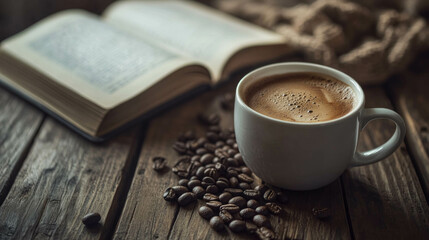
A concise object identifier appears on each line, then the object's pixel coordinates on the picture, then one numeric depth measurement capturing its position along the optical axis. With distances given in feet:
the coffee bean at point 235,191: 1.51
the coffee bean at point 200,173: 1.57
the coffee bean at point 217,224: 1.42
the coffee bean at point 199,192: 1.51
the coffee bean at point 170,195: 1.51
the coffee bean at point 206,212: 1.45
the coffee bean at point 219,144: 1.71
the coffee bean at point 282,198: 1.49
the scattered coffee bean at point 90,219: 1.43
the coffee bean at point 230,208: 1.46
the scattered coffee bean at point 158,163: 1.62
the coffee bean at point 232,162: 1.61
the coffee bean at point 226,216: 1.44
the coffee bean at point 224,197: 1.49
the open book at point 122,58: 1.78
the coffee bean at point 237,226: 1.41
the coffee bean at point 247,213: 1.45
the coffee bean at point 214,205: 1.47
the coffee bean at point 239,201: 1.48
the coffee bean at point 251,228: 1.41
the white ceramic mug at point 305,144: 1.38
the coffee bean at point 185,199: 1.49
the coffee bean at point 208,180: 1.55
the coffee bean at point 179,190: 1.52
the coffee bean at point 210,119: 1.82
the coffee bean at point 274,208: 1.46
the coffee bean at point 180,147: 1.69
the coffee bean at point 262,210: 1.45
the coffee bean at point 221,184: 1.53
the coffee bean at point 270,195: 1.49
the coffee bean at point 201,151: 1.67
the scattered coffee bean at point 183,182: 1.55
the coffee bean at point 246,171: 1.59
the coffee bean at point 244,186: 1.53
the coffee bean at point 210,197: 1.50
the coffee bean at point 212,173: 1.56
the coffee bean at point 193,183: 1.54
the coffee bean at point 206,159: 1.63
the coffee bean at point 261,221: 1.42
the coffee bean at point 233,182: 1.54
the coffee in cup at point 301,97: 1.44
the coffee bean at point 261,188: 1.52
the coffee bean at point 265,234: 1.39
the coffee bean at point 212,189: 1.52
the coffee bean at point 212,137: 1.74
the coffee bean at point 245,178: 1.55
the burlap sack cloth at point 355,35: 1.96
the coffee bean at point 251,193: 1.50
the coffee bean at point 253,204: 1.47
